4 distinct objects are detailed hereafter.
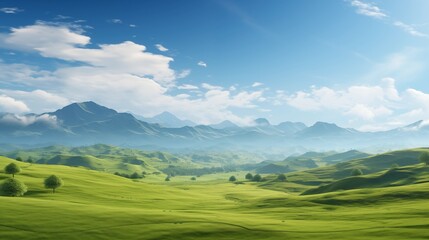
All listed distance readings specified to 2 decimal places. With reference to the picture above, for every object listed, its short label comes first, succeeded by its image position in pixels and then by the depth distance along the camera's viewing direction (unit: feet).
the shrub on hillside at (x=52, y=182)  428.97
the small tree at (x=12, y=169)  505.25
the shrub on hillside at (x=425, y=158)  645.10
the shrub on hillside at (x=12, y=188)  381.60
